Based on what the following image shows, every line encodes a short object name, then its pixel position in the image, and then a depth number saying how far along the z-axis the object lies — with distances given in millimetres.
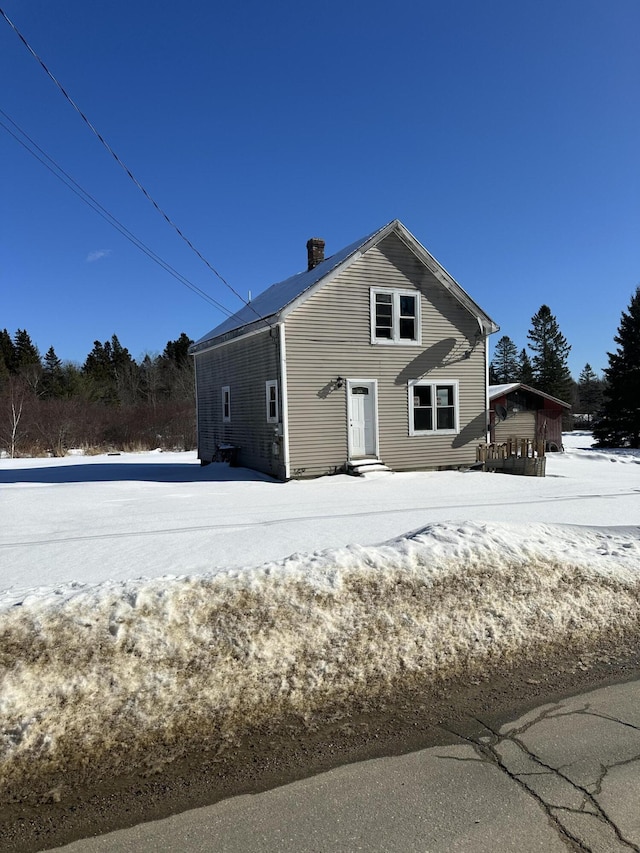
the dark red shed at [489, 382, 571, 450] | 29156
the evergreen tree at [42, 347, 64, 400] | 54562
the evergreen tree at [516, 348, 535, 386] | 61906
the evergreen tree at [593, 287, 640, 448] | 34031
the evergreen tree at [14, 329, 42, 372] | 60969
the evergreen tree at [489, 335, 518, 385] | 76562
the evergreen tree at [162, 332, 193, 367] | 68875
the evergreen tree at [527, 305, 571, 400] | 58812
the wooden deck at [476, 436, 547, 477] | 16672
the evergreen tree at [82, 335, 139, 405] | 57000
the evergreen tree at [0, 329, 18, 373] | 62194
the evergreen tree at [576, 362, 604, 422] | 68688
